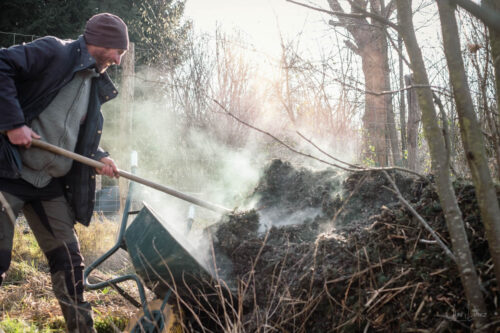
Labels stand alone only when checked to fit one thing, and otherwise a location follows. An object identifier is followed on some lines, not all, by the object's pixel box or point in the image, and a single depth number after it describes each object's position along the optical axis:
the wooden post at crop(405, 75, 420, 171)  5.05
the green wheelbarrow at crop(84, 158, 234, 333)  2.19
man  2.35
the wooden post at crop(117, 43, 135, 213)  5.16
